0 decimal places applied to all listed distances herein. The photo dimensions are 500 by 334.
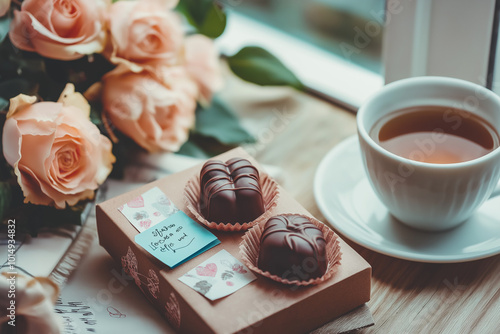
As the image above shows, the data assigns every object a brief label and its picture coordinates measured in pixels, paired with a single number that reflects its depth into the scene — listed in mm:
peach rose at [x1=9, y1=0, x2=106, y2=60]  816
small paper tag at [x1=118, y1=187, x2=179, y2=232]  768
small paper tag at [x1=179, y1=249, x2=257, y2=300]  679
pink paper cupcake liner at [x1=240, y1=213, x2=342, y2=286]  691
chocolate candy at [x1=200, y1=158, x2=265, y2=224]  742
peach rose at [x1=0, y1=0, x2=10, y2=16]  819
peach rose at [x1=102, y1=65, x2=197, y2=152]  899
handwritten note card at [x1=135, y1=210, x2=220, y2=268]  720
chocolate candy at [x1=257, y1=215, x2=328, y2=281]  676
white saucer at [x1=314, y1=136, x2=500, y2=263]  782
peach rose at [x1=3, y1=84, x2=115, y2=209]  780
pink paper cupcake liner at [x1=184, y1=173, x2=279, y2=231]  750
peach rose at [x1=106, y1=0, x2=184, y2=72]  876
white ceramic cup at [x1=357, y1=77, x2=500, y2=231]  715
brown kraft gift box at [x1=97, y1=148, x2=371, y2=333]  655
